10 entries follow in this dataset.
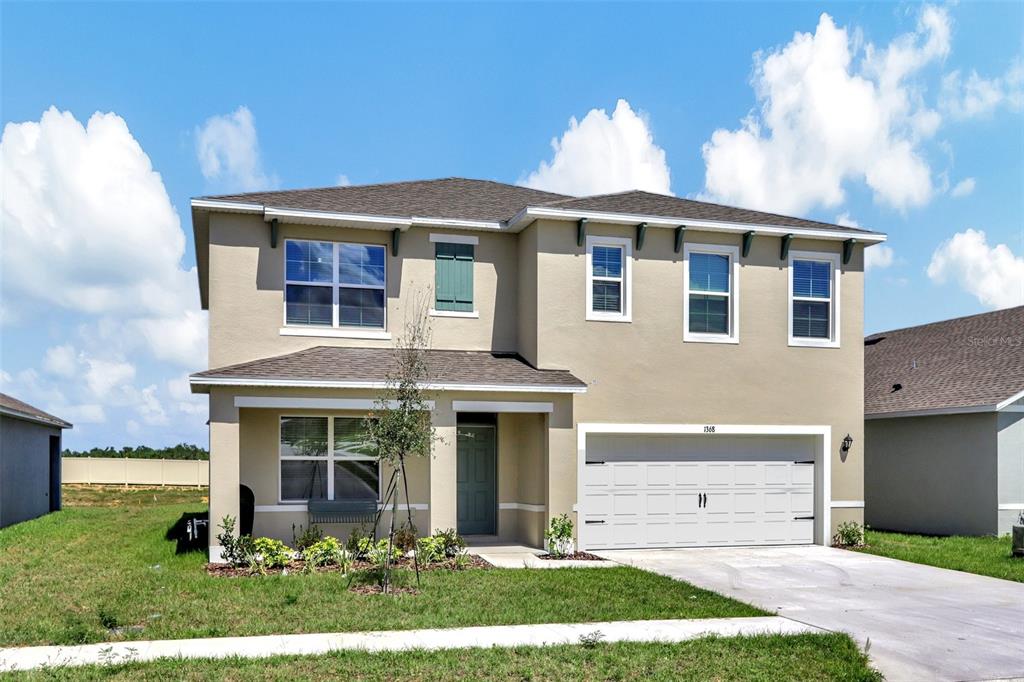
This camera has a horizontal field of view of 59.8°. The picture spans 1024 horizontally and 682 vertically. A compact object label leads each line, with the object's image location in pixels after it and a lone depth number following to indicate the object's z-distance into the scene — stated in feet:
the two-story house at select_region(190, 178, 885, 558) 54.03
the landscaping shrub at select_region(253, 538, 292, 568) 45.98
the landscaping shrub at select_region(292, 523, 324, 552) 50.67
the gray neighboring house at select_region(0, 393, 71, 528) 77.05
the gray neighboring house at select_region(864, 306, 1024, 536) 64.69
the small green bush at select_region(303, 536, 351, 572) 46.57
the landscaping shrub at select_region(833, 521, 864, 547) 60.13
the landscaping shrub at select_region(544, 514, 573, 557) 51.72
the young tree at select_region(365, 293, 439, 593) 42.57
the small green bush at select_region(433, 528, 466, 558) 48.34
